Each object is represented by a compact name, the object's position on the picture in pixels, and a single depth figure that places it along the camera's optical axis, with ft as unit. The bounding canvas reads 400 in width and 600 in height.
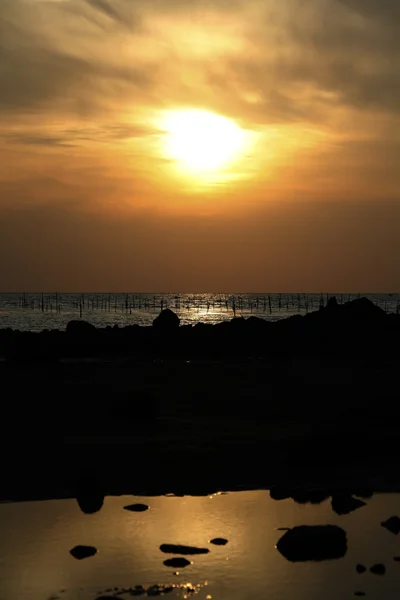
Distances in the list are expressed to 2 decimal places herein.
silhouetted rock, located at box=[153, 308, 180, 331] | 193.98
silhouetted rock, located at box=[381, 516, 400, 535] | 38.92
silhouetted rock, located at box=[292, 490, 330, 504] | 44.17
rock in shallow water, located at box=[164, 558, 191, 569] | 33.17
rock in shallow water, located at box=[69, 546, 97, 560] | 34.87
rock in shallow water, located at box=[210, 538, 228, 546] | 36.58
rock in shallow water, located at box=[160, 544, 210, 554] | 35.12
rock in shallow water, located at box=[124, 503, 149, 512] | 42.53
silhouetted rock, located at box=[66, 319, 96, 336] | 180.96
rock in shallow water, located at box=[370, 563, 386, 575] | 32.76
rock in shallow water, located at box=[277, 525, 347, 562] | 35.31
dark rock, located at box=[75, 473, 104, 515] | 43.27
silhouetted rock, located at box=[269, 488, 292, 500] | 45.29
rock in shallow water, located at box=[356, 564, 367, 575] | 32.88
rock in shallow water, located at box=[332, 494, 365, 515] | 42.50
